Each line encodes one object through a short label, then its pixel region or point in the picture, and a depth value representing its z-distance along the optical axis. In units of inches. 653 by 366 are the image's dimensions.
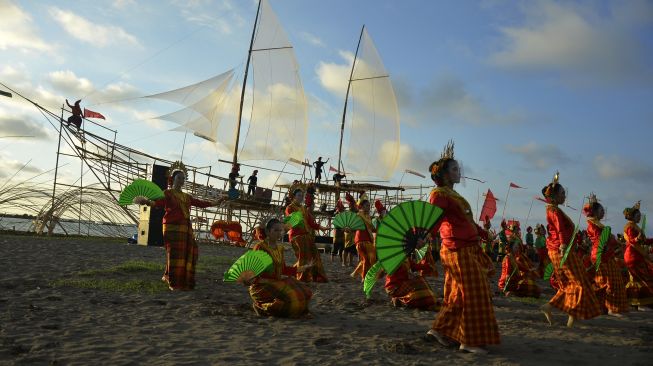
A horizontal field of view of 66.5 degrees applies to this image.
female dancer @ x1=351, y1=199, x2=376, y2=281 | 380.8
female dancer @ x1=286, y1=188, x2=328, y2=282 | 365.4
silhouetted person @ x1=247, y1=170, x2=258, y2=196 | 919.7
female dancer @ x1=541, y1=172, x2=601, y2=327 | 211.9
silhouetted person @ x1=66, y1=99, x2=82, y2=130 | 787.4
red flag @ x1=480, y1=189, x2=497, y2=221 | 1054.4
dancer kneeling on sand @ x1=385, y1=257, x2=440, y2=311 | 252.5
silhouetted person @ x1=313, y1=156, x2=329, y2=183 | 1143.6
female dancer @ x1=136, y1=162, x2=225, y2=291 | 284.4
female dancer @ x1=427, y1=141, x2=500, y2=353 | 163.9
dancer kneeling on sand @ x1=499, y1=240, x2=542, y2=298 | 340.8
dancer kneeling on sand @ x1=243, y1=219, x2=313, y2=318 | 216.4
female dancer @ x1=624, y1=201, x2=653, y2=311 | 299.0
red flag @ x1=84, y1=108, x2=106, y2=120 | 823.7
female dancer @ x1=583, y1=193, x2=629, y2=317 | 262.1
